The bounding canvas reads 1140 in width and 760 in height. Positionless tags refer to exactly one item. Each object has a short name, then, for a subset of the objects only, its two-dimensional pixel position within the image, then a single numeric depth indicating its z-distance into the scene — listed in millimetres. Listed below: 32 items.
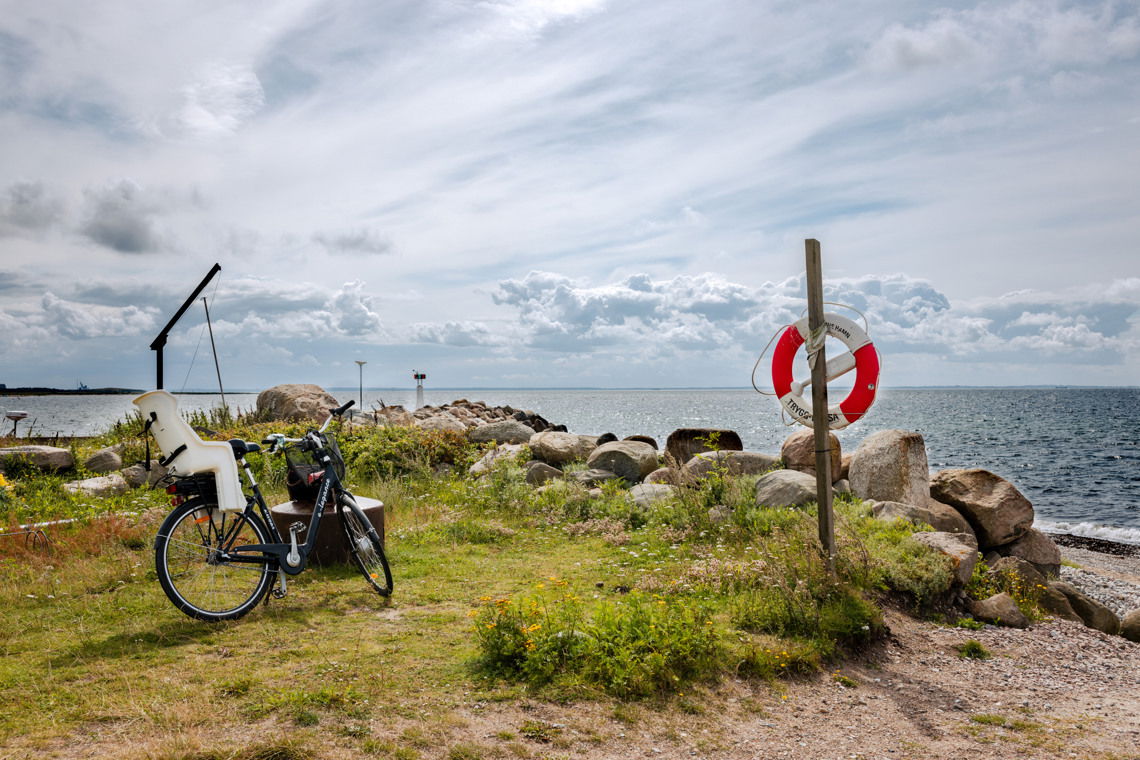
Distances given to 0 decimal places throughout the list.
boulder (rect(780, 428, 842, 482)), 12297
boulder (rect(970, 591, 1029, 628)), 7535
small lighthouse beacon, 33062
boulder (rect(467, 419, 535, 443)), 18812
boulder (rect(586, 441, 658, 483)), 13602
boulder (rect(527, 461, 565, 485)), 13797
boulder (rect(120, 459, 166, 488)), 13633
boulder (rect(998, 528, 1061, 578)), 11383
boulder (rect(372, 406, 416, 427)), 20953
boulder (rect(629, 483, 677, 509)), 10883
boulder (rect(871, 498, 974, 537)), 9461
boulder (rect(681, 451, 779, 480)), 11906
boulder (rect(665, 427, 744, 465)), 14094
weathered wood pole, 7172
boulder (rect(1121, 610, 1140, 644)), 8750
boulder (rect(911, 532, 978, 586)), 7742
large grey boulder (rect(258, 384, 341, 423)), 22359
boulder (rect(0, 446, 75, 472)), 13914
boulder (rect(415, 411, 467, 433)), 22066
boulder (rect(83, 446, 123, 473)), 14748
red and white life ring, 7285
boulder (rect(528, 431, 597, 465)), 14992
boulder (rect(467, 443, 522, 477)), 14572
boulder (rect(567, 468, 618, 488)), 12934
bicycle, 5953
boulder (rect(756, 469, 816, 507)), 9570
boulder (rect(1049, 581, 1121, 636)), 9391
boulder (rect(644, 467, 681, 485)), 12096
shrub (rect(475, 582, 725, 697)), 5047
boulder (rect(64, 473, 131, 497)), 12328
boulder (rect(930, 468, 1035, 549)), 11125
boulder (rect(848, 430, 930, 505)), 11016
